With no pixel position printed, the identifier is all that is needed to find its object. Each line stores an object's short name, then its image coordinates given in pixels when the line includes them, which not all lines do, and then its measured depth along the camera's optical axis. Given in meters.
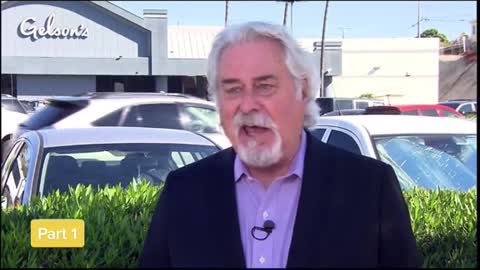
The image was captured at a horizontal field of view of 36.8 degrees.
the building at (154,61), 16.16
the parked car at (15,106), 11.37
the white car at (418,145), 5.34
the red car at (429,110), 17.54
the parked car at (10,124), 6.08
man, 2.31
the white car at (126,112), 8.51
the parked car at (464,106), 25.25
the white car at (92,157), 4.71
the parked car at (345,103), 20.65
